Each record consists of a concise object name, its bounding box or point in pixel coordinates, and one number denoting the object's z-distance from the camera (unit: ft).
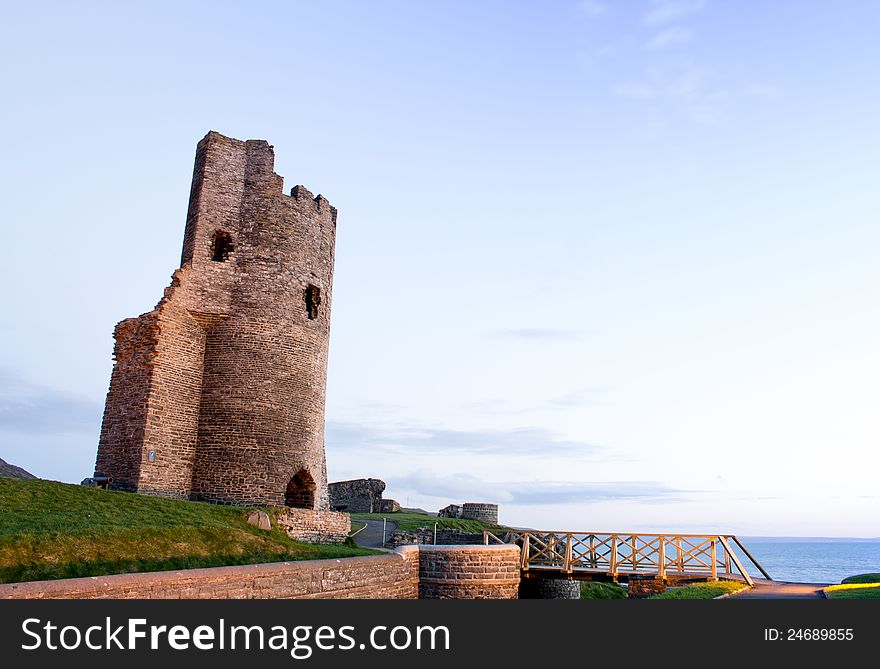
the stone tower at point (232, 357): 76.74
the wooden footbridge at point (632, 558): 69.62
